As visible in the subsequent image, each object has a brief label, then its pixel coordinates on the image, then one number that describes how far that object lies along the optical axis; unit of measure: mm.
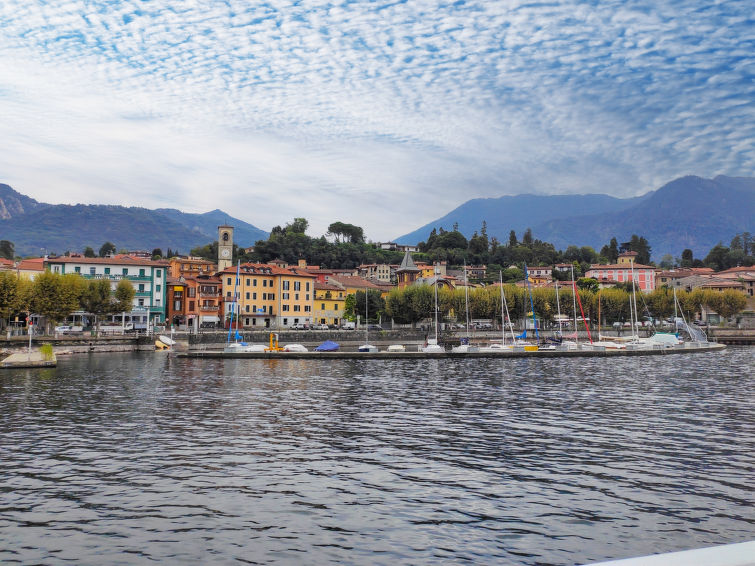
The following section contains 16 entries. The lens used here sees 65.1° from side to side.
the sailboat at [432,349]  70812
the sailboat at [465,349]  71188
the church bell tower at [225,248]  116875
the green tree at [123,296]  83188
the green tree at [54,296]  69812
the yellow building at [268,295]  101375
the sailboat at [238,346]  69375
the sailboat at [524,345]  72812
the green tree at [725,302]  118500
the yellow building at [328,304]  116188
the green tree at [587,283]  159100
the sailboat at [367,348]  73550
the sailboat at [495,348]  71500
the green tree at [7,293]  62112
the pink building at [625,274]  188375
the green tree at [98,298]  80062
